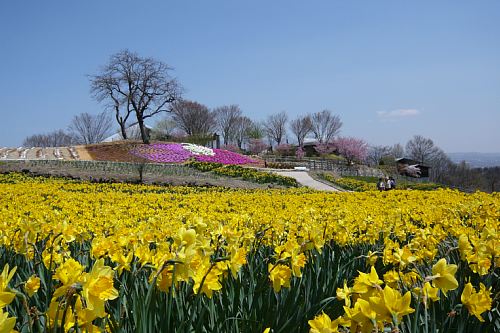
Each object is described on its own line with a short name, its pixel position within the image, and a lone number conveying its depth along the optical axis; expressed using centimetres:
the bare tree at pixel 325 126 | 7250
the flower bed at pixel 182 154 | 3175
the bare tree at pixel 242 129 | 7206
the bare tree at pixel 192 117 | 6172
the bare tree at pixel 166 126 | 6644
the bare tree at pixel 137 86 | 3725
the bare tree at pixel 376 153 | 6156
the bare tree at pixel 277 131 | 7519
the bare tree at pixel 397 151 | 7512
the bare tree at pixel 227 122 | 7131
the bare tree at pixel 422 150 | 6675
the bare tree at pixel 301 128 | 7356
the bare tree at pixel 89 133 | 6806
